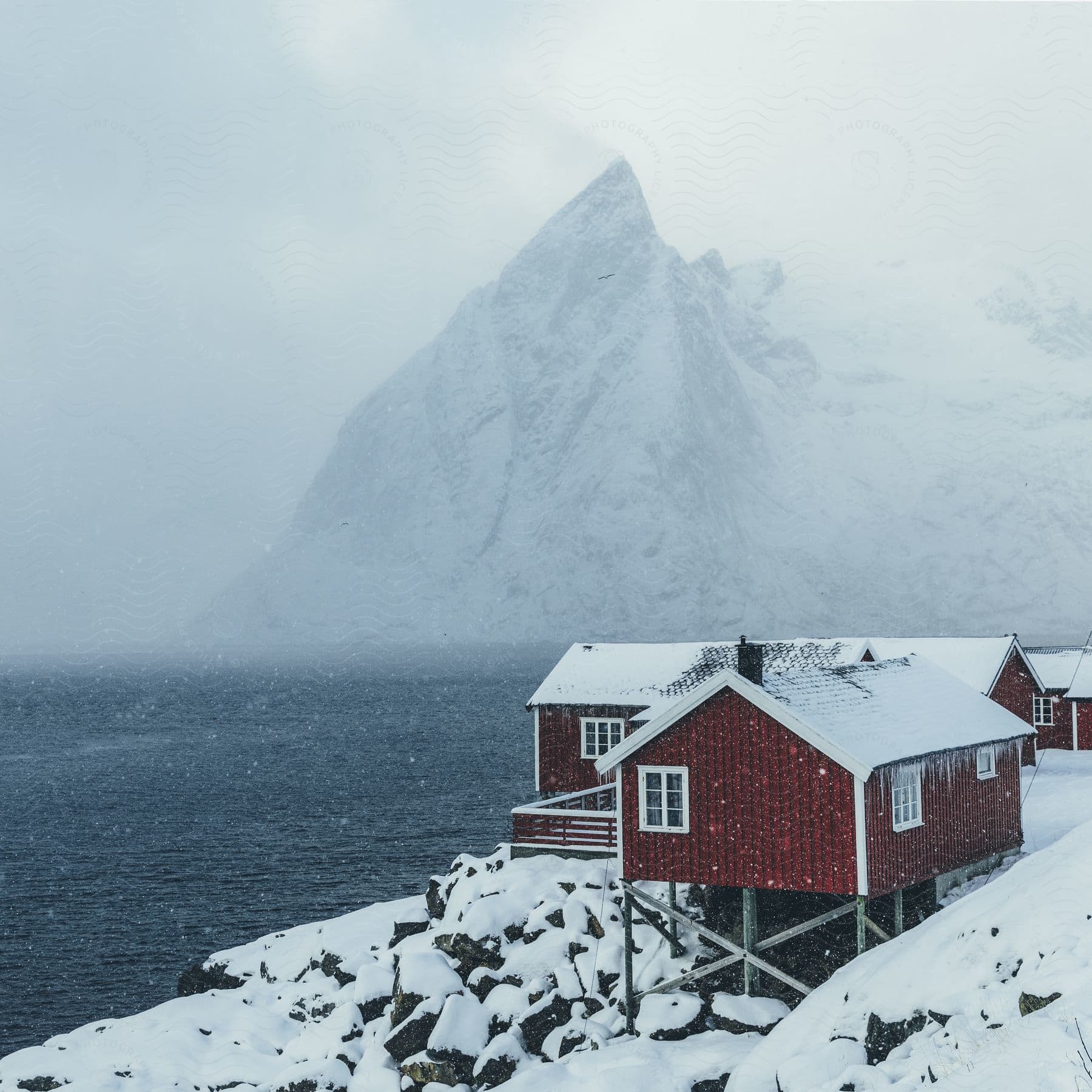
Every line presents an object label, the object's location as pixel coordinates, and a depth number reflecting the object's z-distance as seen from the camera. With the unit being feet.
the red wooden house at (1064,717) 166.91
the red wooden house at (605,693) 125.70
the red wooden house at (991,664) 146.61
